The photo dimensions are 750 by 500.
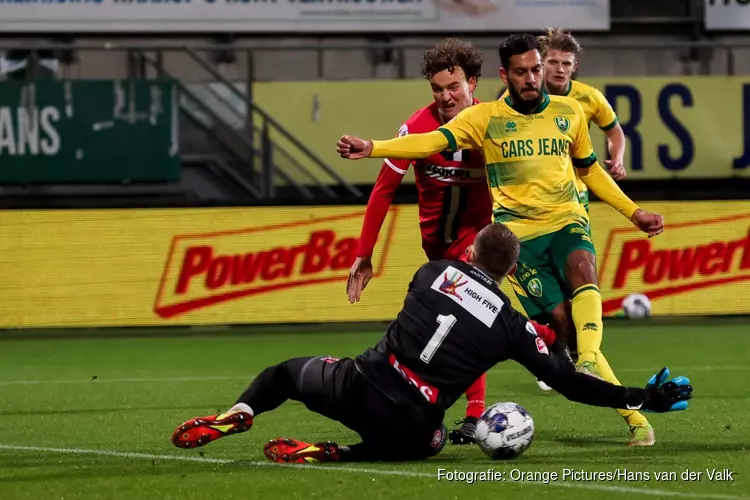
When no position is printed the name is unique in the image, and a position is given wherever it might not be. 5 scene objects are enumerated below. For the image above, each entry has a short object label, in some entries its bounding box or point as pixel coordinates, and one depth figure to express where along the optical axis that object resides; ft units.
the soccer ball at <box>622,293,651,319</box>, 104.94
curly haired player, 50.37
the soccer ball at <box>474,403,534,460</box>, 41.78
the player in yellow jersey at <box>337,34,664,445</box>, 47.52
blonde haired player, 57.47
